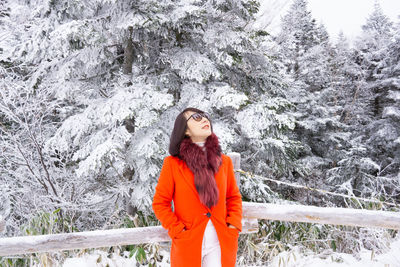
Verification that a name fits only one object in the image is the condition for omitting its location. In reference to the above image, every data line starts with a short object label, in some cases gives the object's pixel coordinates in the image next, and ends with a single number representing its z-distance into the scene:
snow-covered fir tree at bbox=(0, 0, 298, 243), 4.82
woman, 1.98
